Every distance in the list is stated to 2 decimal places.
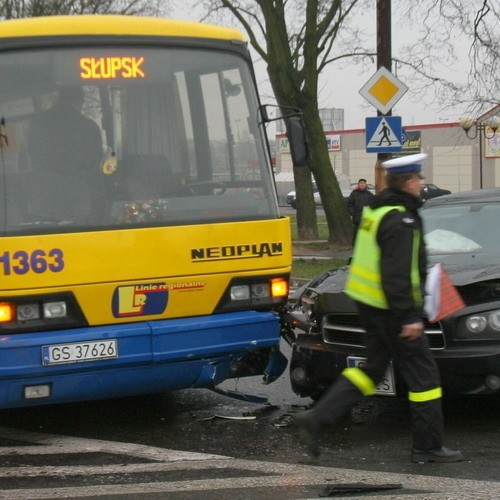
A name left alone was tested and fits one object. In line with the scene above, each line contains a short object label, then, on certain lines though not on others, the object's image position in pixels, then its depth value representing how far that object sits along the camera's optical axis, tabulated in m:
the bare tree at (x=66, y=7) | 31.18
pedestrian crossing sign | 14.24
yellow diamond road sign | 14.09
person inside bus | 6.37
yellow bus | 6.20
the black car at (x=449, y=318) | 6.13
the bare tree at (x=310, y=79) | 23.80
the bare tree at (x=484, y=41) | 21.75
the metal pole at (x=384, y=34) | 16.14
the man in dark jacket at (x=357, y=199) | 20.97
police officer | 5.48
